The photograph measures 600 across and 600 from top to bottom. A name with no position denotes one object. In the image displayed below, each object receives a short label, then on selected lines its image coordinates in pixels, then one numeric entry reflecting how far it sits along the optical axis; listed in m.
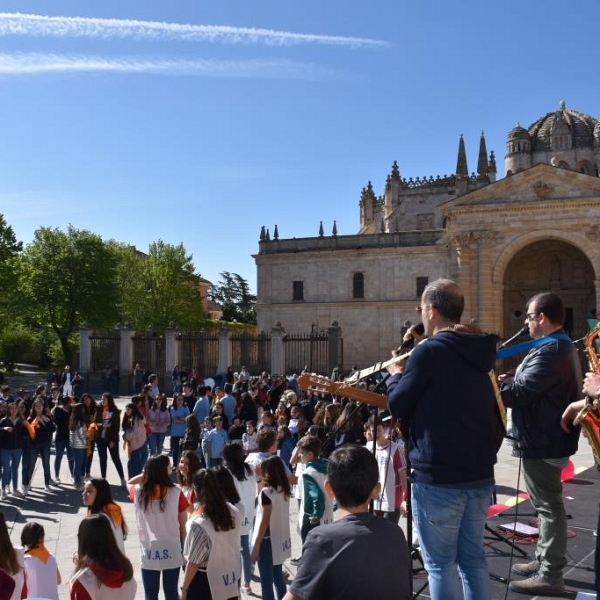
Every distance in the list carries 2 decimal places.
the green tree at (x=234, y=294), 85.81
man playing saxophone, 4.06
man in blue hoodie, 3.99
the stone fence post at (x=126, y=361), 31.66
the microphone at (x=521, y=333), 5.05
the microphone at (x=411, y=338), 4.58
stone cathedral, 35.09
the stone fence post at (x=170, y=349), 31.47
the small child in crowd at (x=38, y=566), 5.28
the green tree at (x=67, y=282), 46.41
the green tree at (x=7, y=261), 39.41
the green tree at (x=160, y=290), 55.81
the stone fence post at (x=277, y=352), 31.20
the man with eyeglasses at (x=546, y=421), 5.25
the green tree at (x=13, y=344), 47.00
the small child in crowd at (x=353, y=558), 2.93
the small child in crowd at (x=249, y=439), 11.04
